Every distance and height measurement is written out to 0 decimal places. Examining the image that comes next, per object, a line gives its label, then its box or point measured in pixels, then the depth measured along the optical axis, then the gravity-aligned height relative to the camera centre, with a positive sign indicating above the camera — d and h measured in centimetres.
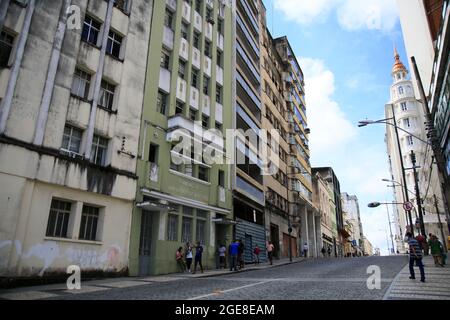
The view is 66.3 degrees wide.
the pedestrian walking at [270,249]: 2543 +109
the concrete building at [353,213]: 13492 +2025
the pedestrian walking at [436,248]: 1695 +88
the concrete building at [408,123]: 5439 +2691
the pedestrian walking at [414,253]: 1162 +44
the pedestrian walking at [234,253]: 2028 +62
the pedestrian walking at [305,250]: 4276 +178
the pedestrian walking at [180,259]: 1932 +20
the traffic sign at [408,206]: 2489 +423
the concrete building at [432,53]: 2078 +1706
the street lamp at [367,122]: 1627 +656
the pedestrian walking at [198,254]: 1856 +49
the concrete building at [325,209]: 6058 +1048
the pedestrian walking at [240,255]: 2128 +52
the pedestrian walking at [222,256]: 2228 +49
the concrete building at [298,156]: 4562 +1523
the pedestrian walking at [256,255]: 2619 +72
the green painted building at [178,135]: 1844 +711
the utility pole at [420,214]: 2370 +344
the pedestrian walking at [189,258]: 1941 +29
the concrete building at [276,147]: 3680 +1383
